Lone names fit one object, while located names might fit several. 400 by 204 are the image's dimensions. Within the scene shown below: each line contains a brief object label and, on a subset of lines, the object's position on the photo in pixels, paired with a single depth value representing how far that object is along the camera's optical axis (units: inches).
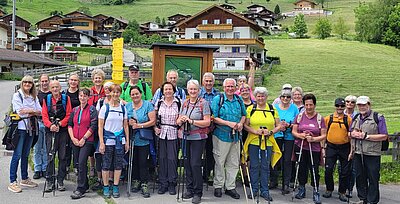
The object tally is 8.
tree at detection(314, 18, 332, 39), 3429.1
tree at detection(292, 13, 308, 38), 3599.2
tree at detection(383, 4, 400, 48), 2849.4
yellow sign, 488.7
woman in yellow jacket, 279.3
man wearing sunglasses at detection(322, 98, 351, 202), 282.0
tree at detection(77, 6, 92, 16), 5168.3
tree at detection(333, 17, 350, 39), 3467.0
